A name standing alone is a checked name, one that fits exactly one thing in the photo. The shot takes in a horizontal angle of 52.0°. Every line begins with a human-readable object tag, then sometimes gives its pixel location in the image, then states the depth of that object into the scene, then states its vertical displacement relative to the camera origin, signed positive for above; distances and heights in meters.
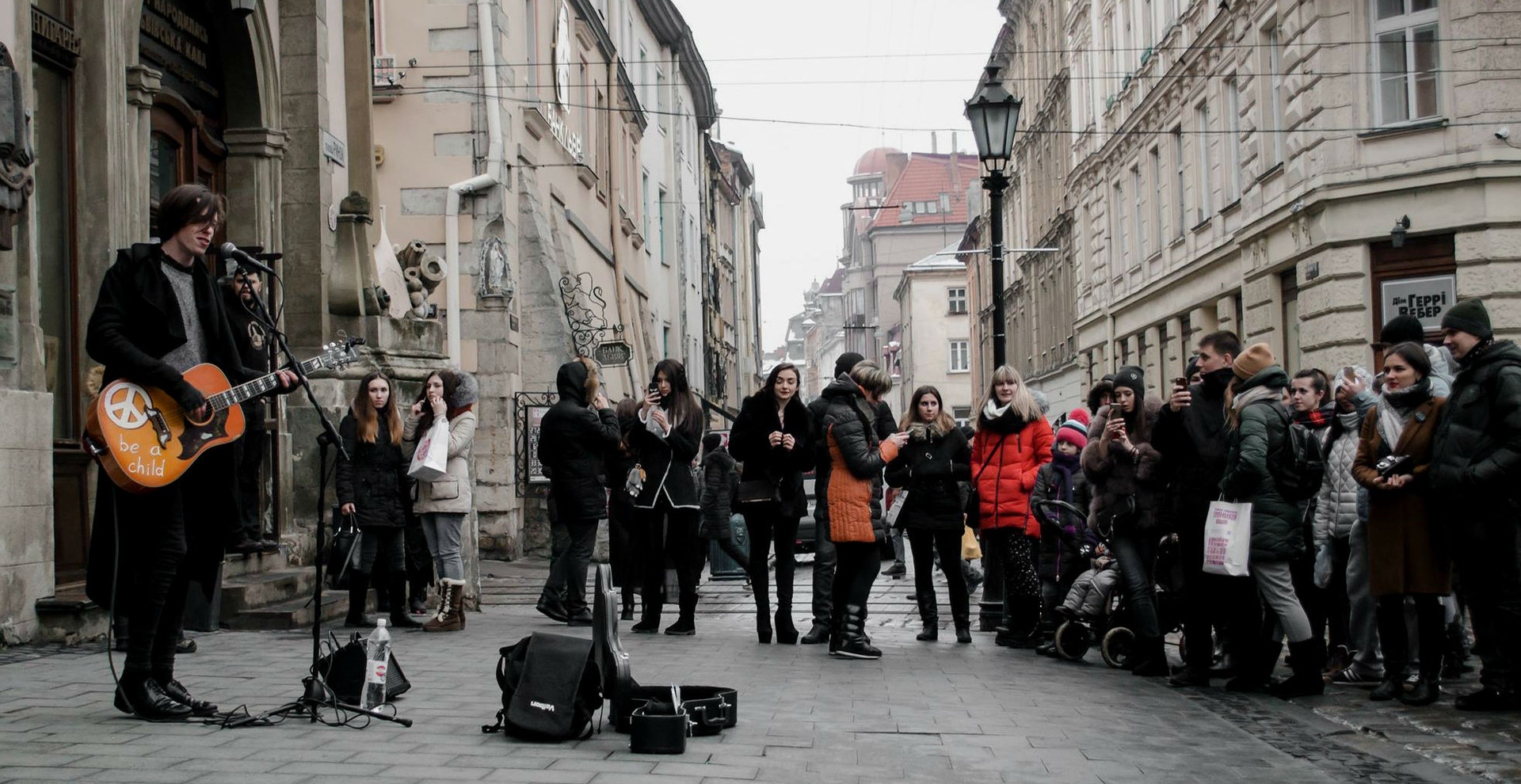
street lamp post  14.55 +2.67
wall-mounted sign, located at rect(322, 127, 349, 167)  13.75 +2.53
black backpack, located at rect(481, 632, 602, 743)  6.02 -1.03
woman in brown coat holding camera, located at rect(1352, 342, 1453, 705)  7.95 -0.63
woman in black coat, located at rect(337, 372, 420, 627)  10.81 -0.38
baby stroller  9.52 -1.34
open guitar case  6.19 -1.10
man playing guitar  6.08 -0.20
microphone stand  6.23 -1.00
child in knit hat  10.73 -0.76
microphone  6.21 +0.71
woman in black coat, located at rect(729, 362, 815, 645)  10.57 -0.30
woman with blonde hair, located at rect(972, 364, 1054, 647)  10.97 -0.48
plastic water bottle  6.48 -0.98
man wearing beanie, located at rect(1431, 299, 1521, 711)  7.54 -0.37
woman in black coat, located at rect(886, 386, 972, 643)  10.98 -0.52
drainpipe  20.00 +3.43
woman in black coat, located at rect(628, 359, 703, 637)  11.26 -0.40
